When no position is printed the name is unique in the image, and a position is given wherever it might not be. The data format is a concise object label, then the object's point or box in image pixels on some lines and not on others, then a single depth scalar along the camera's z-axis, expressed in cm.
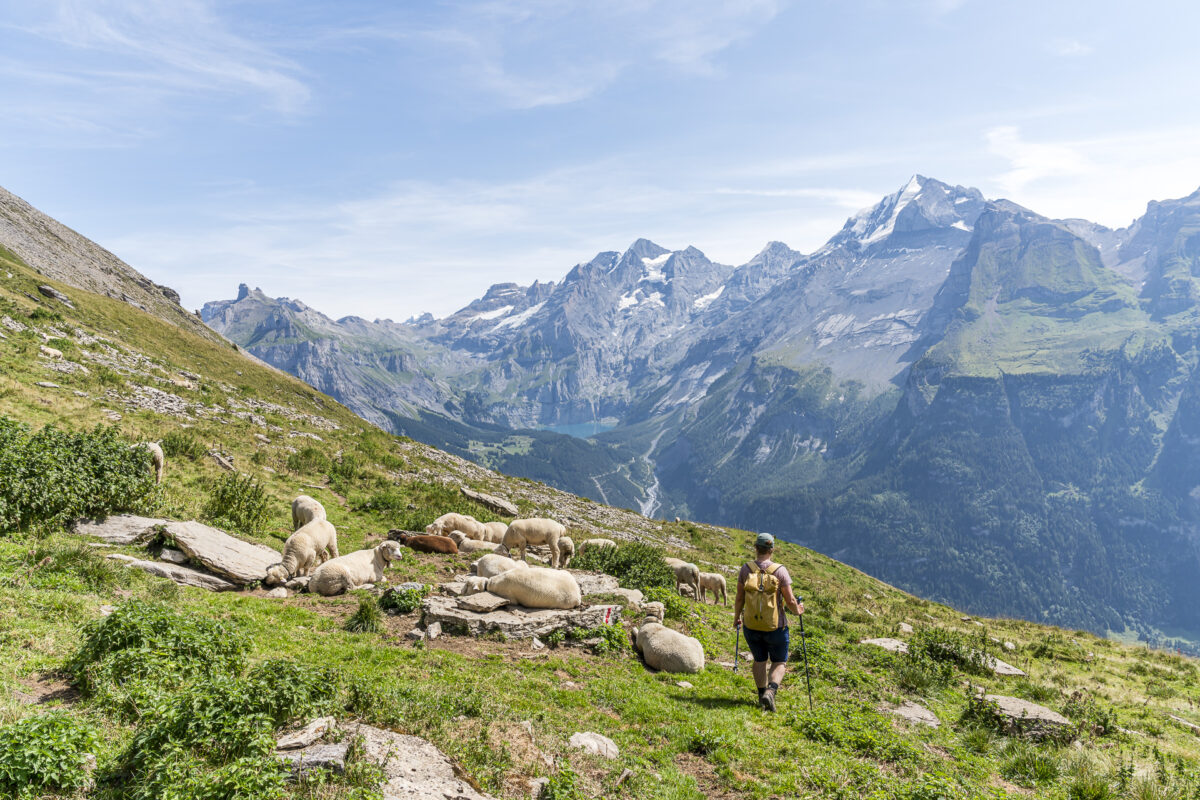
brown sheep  2306
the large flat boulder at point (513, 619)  1509
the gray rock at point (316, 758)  622
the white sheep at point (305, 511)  2183
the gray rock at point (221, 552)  1533
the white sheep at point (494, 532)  2805
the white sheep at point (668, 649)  1505
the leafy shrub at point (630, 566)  2347
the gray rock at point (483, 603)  1594
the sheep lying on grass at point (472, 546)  2452
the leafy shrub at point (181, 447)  2545
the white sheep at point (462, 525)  2705
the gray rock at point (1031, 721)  1255
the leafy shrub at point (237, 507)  2002
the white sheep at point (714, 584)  2697
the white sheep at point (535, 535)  2442
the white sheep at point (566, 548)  2514
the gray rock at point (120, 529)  1495
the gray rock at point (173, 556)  1497
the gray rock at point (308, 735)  673
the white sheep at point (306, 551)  1692
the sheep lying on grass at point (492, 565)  1942
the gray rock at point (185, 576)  1388
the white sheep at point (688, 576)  2609
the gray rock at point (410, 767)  657
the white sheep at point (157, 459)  2078
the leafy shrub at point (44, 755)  523
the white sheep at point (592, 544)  2764
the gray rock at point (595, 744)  959
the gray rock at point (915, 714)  1321
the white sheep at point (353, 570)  1708
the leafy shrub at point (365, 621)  1420
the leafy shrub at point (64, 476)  1384
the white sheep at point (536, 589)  1672
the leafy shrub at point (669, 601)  1944
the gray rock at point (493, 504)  3659
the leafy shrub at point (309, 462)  3167
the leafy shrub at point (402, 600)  1598
